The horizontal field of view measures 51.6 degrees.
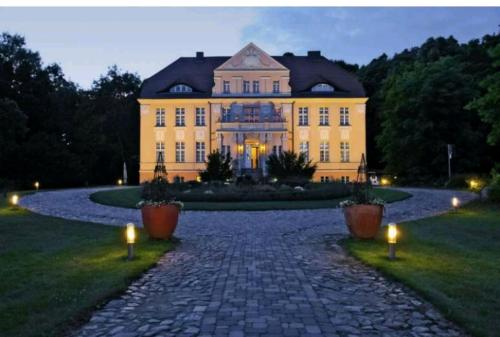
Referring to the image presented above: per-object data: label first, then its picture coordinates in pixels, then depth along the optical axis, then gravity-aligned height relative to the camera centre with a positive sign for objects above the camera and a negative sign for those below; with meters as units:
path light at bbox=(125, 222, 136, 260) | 9.67 -1.21
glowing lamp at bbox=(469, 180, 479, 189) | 26.21 -0.59
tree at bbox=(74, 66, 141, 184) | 49.25 +5.05
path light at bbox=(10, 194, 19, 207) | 21.70 -1.05
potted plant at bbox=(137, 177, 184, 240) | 12.16 -0.86
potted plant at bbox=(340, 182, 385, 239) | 11.93 -0.94
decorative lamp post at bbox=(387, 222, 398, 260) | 9.54 -1.25
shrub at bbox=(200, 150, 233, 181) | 34.41 +0.27
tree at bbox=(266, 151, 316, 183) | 34.59 +0.45
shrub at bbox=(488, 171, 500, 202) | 20.47 -0.73
